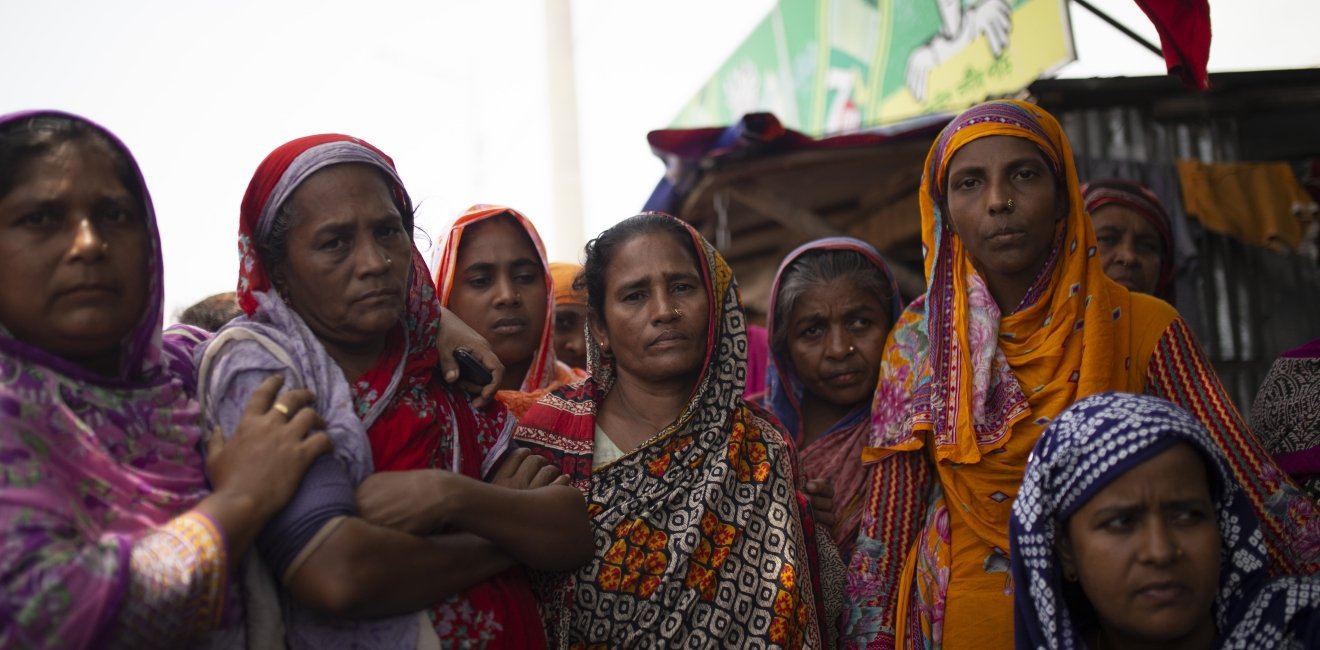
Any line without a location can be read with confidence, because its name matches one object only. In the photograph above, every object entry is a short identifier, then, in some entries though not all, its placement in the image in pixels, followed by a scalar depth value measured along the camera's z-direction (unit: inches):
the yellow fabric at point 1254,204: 226.2
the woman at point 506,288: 144.6
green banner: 228.5
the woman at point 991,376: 107.1
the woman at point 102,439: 65.4
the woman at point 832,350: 138.7
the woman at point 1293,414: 114.1
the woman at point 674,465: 104.2
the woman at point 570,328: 181.6
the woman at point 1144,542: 85.4
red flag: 126.0
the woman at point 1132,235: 162.1
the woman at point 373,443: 78.9
